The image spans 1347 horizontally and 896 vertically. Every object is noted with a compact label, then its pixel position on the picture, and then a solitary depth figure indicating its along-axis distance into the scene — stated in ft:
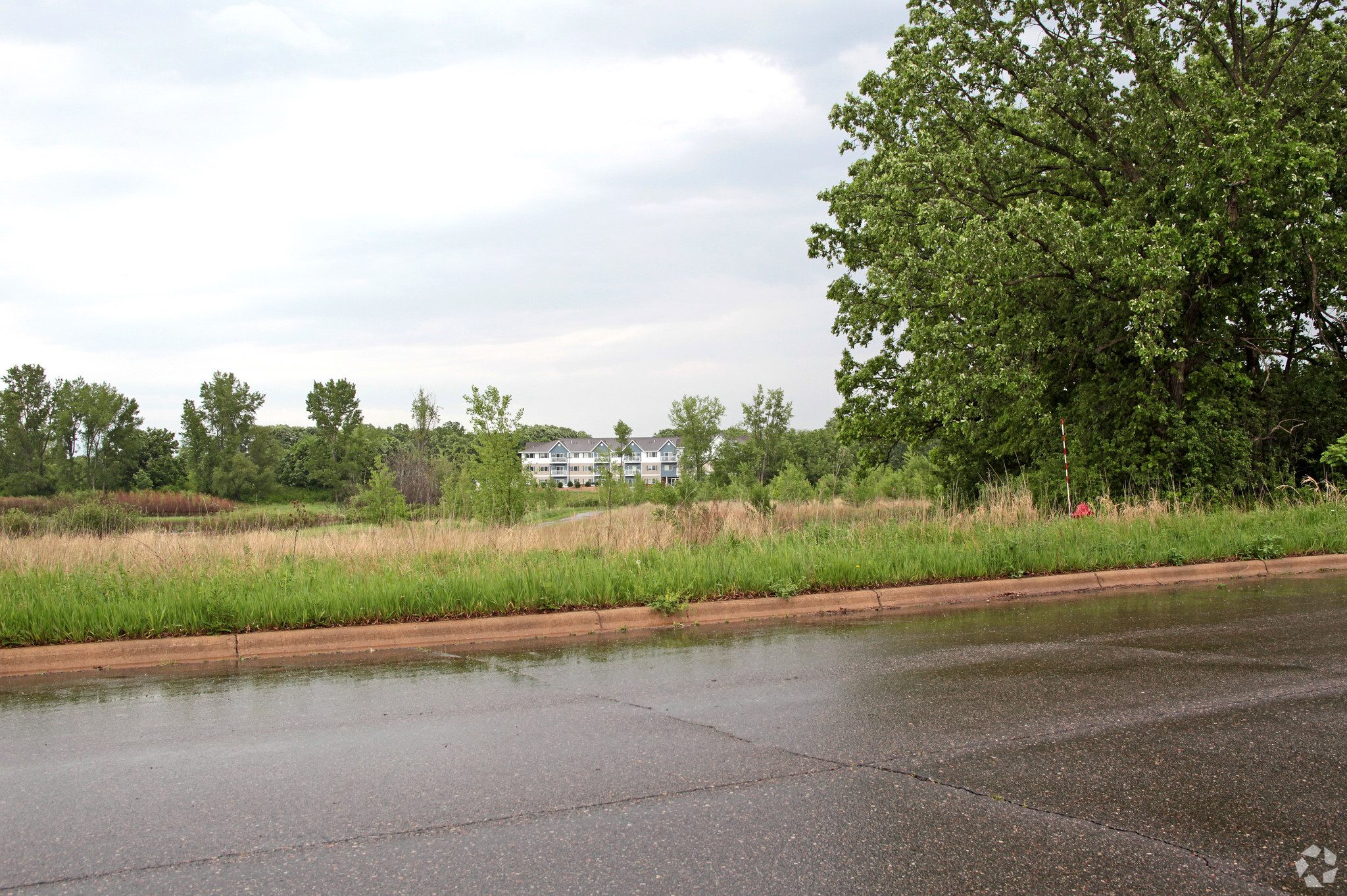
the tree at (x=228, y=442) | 277.03
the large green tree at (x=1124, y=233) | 57.62
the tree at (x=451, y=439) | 188.31
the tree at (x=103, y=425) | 269.03
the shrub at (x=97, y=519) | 47.78
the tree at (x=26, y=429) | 259.60
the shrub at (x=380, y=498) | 94.27
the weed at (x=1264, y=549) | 39.19
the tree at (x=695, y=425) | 241.14
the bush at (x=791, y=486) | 124.41
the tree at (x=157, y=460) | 284.61
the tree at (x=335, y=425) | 297.12
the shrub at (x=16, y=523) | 47.03
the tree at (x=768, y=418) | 234.17
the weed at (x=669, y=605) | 28.78
